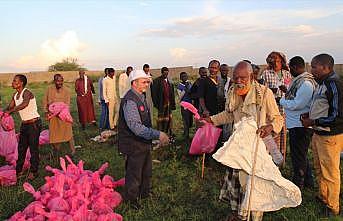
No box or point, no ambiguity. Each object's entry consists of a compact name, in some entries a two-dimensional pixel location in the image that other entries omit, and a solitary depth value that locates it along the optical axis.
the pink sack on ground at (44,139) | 8.71
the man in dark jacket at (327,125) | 4.24
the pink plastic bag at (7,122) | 6.71
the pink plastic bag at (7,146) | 7.16
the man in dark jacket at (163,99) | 9.53
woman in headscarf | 6.02
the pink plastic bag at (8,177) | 6.15
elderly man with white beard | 3.92
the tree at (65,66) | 70.44
